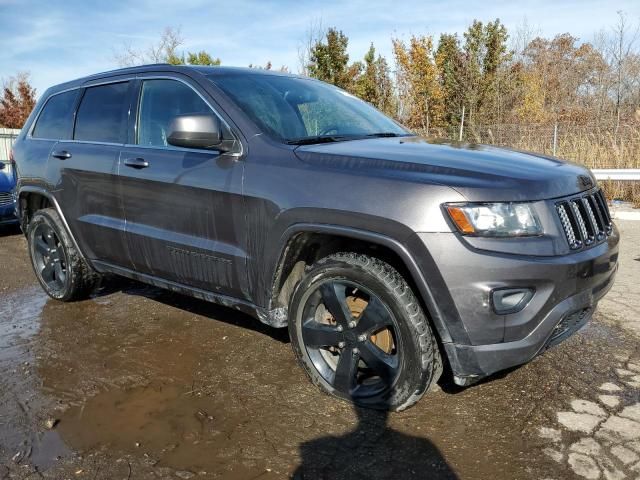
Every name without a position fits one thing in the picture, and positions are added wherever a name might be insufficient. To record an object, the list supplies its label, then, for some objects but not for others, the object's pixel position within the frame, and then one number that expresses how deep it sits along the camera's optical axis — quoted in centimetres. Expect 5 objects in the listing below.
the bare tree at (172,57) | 2611
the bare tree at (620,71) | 1968
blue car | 840
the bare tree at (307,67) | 1883
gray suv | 237
